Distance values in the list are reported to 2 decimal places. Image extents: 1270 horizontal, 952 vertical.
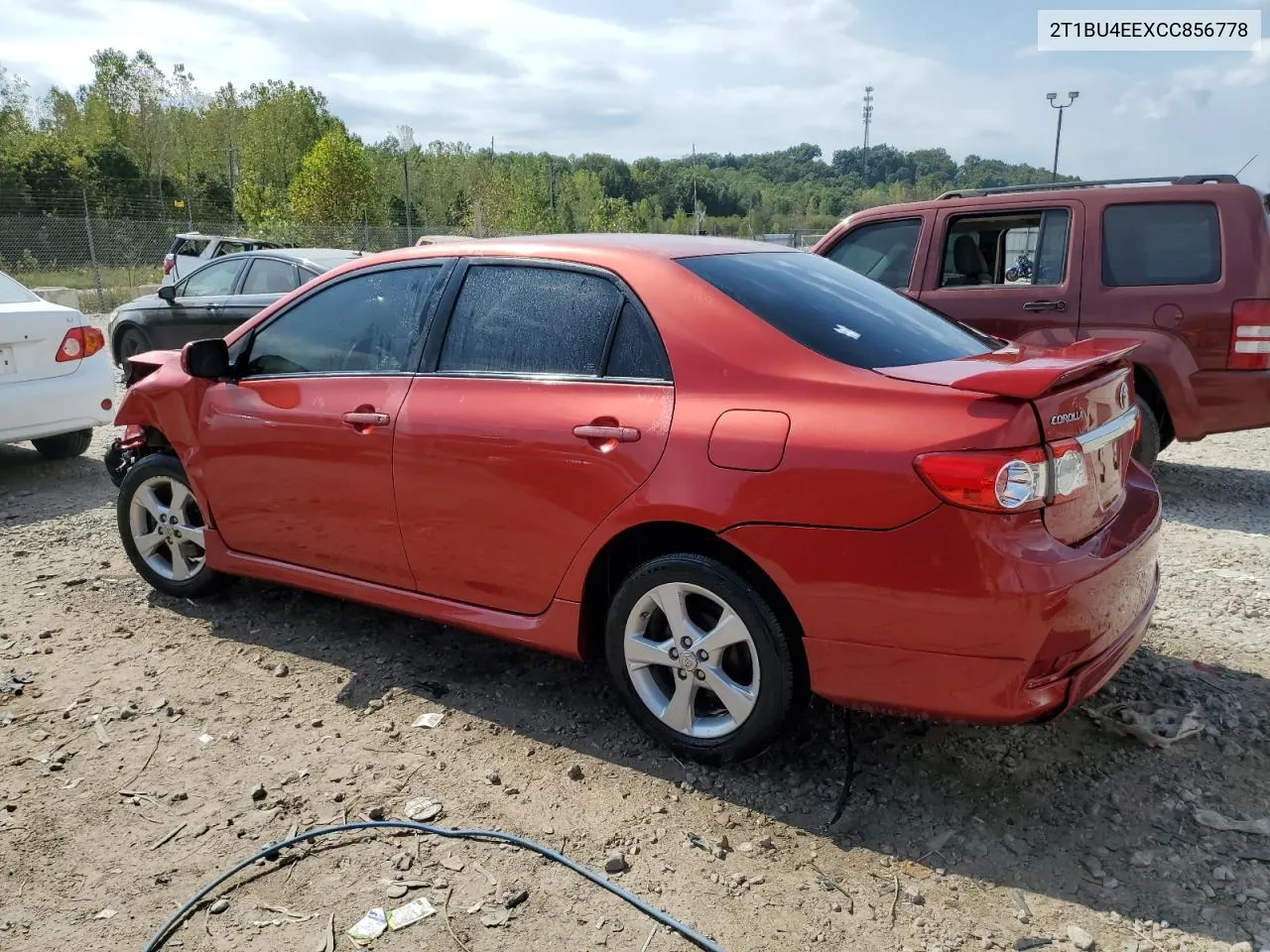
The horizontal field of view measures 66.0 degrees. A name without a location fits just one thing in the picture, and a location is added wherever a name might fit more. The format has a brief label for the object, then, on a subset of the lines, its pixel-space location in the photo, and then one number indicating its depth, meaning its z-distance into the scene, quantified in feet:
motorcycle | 21.67
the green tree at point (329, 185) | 121.19
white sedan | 21.86
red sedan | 8.45
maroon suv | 19.06
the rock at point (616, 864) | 8.81
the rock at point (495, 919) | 8.16
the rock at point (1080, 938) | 7.70
